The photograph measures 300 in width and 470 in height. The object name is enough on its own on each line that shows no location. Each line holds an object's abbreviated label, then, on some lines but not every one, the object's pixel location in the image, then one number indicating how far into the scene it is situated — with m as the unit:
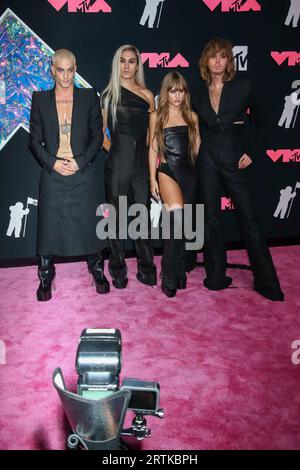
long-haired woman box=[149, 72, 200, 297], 4.02
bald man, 3.96
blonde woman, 4.06
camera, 1.51
